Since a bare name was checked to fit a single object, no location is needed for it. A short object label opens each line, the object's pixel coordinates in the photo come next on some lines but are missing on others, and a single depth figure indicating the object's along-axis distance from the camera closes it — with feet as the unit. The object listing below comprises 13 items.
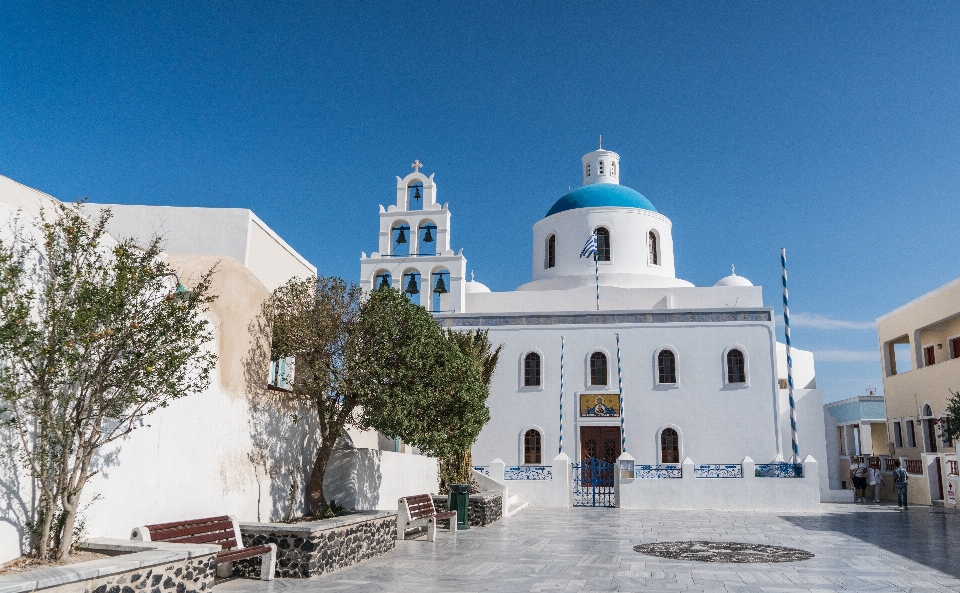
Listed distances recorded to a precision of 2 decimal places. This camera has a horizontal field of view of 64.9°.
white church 71.36
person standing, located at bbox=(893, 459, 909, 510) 58.85
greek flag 84.99
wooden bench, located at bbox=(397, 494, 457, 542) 36.55
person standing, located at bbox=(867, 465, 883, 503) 67.67
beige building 64.03
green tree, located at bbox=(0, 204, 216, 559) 18.92
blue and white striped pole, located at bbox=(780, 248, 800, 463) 64.13
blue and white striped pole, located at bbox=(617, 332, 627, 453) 69.62
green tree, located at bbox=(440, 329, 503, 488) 55.36
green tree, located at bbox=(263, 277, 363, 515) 33.88
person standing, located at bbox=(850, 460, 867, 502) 69.31
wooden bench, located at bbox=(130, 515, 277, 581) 22.35
